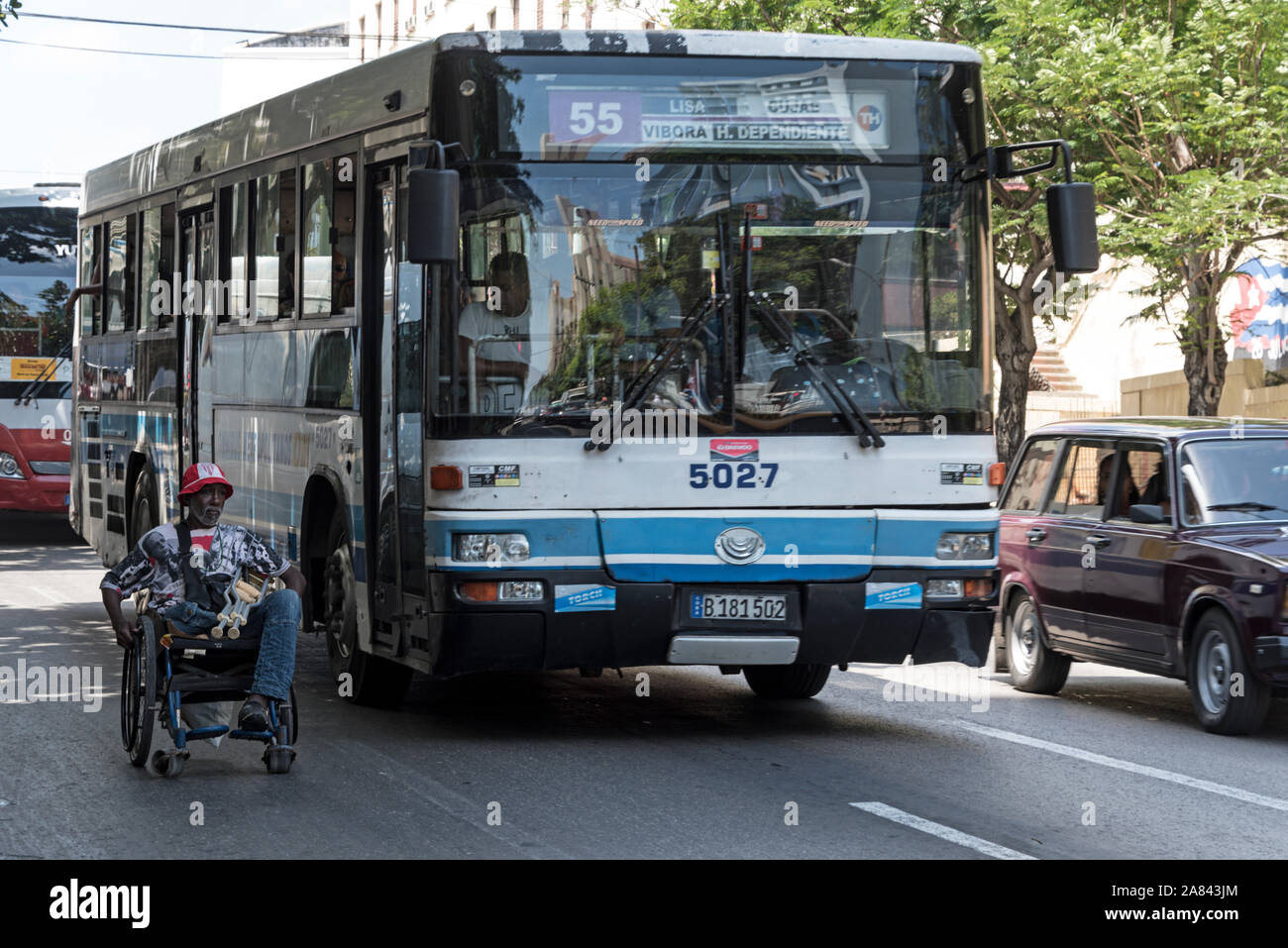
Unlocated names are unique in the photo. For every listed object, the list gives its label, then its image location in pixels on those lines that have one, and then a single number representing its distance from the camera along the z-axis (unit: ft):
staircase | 144.46
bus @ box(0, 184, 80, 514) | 83.76
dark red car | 36.73
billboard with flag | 92.12
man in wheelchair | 30.55
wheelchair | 30.22
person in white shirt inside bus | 32.48
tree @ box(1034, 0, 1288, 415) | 68.23
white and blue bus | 32.53
